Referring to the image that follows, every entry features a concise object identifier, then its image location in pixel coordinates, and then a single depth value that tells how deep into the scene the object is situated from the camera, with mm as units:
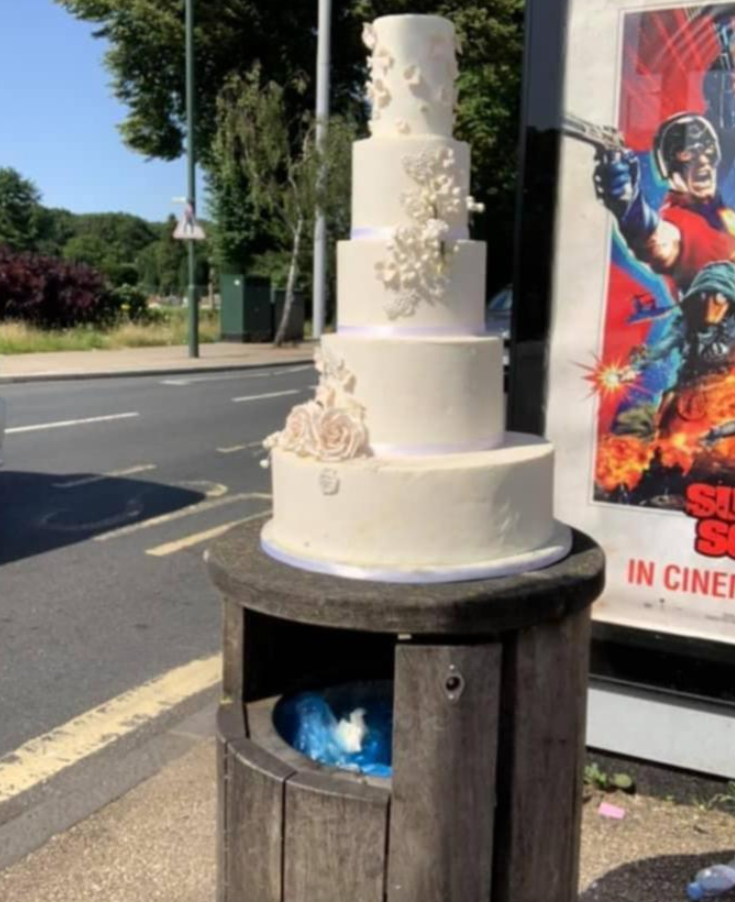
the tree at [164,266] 72938
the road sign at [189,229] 20344
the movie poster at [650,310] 2887
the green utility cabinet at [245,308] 27141
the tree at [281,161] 23406
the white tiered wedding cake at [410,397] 1853
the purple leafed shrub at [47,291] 25469
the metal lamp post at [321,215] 22969
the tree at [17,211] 73244
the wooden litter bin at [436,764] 1739
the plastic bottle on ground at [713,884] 2695
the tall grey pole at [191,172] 20328
